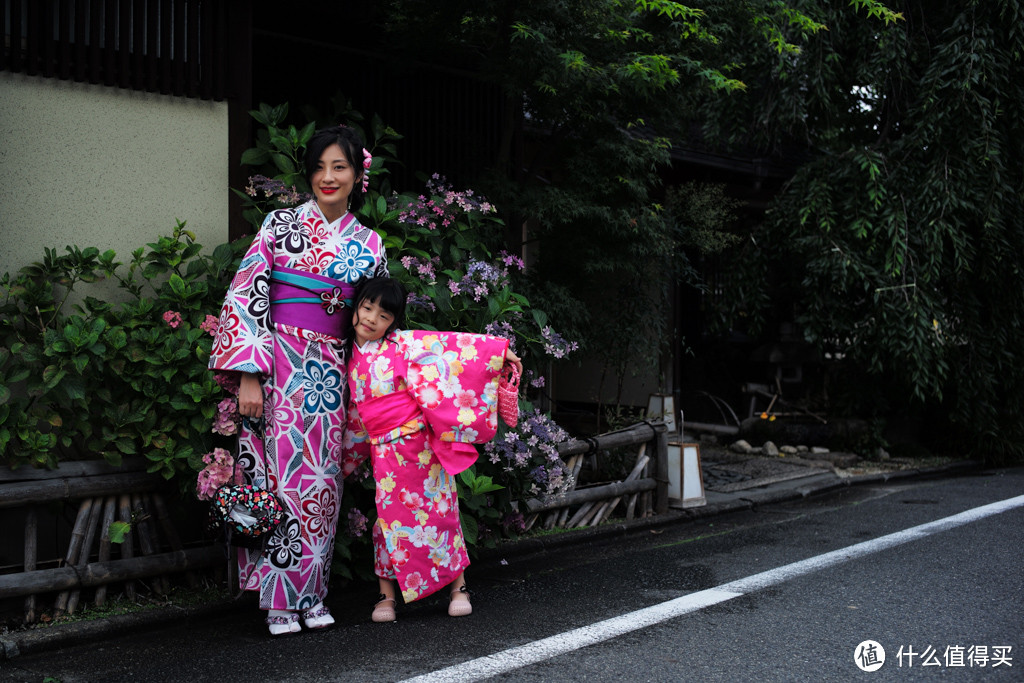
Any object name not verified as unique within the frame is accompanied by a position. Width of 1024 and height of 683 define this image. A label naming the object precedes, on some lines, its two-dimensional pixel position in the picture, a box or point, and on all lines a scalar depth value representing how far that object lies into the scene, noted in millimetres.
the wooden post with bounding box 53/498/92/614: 4082
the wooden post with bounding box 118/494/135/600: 4273
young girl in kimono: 4090
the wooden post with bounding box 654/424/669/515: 6891
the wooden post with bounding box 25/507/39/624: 3963
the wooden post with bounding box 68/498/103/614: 4090
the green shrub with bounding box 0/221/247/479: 4012
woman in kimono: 3984
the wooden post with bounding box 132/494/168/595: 4348
